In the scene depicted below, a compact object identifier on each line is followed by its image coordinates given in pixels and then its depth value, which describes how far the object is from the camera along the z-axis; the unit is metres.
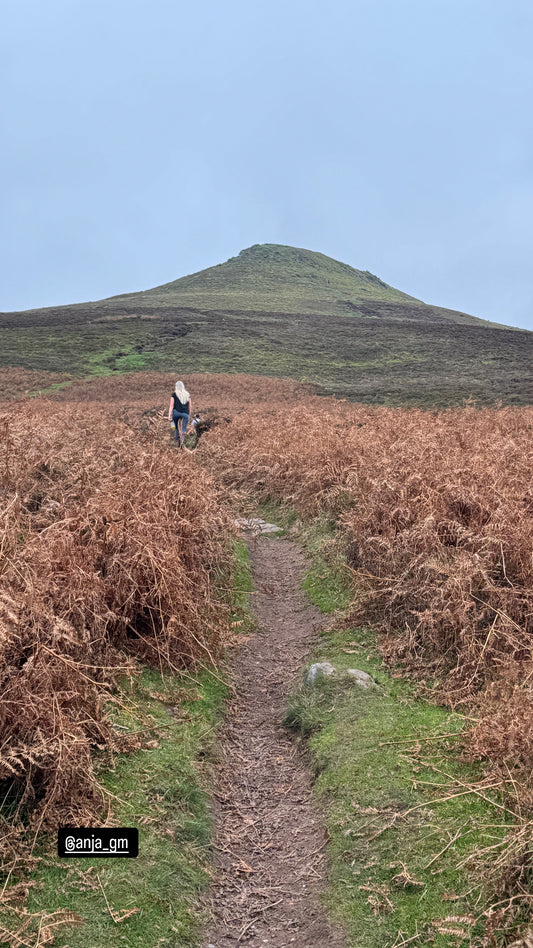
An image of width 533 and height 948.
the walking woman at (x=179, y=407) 14.98
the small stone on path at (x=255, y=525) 11.24
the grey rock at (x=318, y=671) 6.44
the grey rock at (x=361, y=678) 6.17
